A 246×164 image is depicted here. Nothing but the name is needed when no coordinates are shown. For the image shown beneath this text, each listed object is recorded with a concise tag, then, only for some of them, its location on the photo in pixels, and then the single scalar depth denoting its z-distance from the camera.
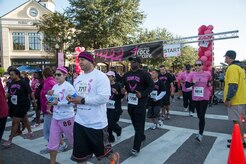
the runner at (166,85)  8.66
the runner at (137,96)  4.95
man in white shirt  3.24
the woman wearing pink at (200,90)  5.66
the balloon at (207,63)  12.72
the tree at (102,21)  30.25
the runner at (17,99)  5.88
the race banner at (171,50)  12.51
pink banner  14.27
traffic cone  3.74
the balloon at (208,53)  12.65
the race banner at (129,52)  13.49
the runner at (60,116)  4.24
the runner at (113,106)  5.73
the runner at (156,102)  7.11
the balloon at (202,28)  13.14
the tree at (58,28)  33.78
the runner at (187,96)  9.18
